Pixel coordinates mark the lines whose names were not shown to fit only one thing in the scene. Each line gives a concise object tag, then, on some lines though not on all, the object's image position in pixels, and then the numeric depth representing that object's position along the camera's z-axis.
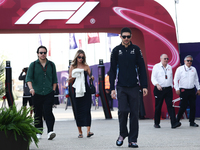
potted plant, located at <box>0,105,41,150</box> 7.30
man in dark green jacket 10.62
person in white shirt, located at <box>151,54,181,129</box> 13.81
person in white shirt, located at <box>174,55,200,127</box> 14.46
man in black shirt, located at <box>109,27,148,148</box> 8.99
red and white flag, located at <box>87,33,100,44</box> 33.73
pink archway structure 16.37
